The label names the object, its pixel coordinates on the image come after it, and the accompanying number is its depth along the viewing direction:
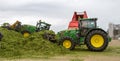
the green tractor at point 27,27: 14.79
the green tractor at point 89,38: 9.81
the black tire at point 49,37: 10.79
